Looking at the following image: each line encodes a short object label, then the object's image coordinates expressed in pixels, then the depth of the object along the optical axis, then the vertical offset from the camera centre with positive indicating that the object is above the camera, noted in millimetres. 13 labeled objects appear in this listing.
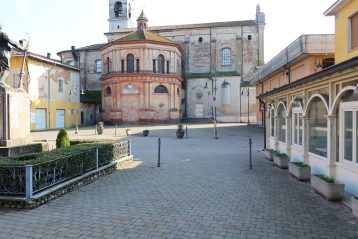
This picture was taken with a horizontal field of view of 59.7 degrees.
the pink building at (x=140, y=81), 42062 +4795
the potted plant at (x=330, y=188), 7292 -1750
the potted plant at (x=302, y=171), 9658 -1760
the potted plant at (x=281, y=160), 11963 -1735
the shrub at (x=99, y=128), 29891 -1144
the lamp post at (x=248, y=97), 48219 +2774
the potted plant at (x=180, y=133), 26434 -1463
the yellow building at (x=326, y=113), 7234 +62
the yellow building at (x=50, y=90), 33719 +3162
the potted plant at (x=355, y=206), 6059 -1778
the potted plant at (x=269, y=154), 13984 -1760
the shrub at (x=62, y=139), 13062 -955
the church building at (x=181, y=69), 42469 +7241
